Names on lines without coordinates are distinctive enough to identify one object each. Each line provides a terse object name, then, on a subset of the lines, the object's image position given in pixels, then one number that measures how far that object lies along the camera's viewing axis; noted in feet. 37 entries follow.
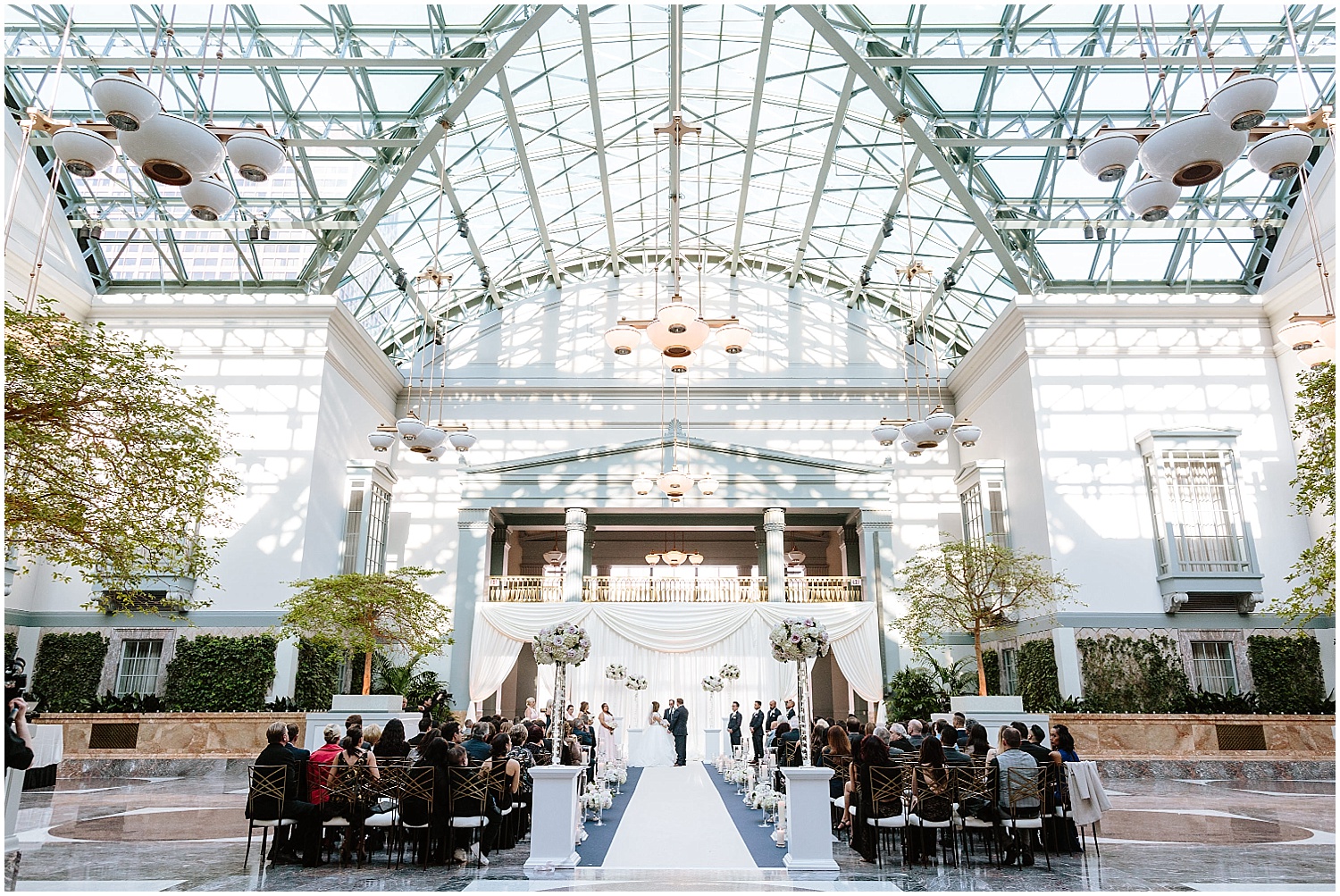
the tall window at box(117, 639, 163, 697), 56.59
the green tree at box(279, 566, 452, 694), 50.52
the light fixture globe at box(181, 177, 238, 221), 22.18
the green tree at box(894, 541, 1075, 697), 54.08
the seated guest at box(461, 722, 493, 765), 27.16
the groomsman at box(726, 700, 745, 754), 55.87
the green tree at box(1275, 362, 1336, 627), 31.71
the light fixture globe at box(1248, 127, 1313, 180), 21.83
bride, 61.36
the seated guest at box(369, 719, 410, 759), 26.61
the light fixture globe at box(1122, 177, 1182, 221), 23.94
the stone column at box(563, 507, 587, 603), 65.51
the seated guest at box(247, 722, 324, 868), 22.91
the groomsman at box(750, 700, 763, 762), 49.74
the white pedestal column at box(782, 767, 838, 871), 23.43
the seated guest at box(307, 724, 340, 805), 24.02
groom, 60.23
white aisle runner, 24.90
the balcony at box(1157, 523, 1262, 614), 54.90
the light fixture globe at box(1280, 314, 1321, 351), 32.58
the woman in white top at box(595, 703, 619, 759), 51.57
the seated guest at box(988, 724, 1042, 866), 23.20
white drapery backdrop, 62.18
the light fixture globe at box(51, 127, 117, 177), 20.44
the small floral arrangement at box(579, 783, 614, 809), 32.50
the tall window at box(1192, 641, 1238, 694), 55.06
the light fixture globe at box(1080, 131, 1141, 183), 22.29
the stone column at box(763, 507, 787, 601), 65.67
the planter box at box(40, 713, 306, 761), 49.65
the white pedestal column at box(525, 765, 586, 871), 23.77
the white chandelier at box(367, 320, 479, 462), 42.26
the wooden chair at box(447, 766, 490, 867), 23.54
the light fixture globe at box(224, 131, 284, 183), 21.86
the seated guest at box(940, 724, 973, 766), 24.75
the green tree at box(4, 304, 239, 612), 23.21
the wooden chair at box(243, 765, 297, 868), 22.86
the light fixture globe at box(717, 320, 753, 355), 28.84
